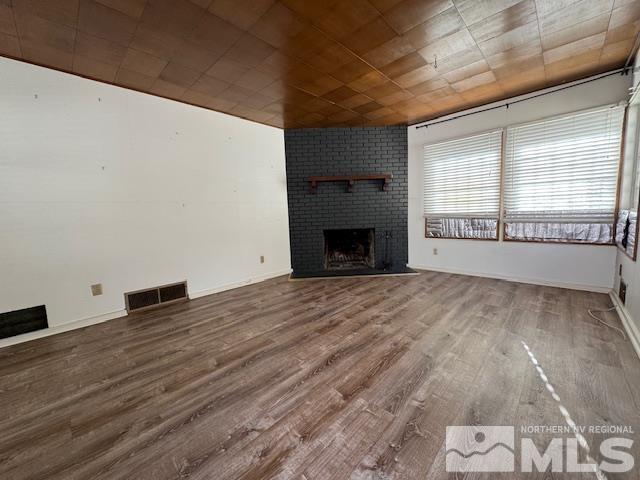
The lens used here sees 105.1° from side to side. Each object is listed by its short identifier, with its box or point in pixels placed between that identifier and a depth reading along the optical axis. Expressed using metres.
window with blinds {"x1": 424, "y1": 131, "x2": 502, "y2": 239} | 3.74
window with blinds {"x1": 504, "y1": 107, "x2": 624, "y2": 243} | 2.90
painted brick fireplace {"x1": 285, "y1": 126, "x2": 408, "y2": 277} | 4.43
